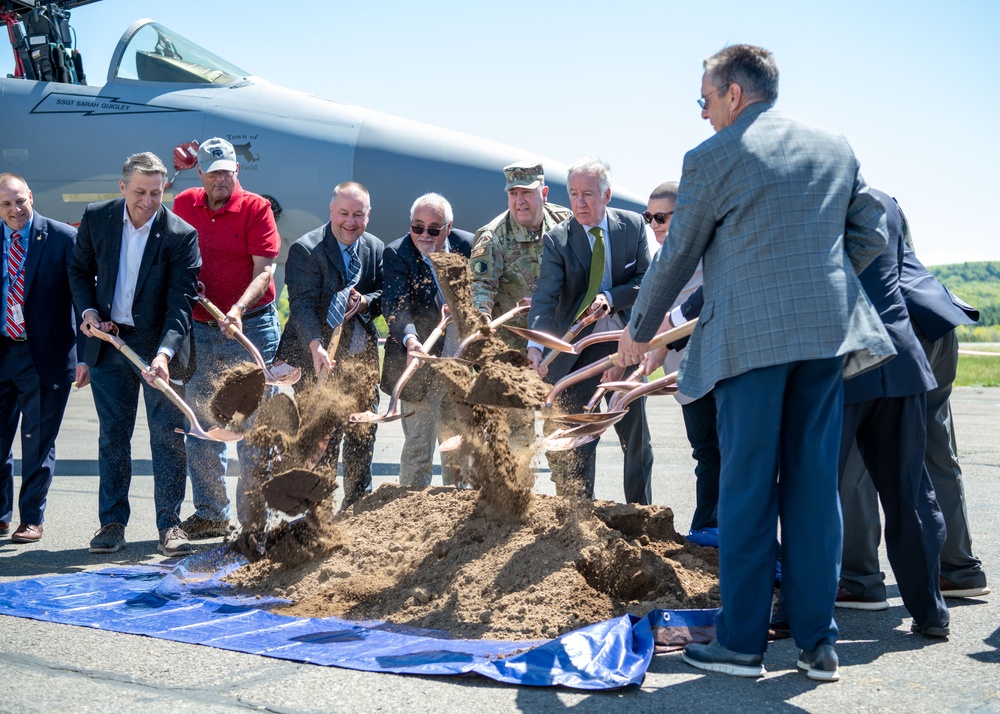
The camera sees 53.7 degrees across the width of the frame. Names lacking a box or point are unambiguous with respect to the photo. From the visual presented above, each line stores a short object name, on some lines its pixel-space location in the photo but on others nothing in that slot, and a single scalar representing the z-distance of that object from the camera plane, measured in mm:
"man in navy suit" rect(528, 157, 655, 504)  5184
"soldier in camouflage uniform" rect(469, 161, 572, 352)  5574
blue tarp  3219
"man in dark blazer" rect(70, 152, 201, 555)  5461
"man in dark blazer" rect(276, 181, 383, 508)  5656
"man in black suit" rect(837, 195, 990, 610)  3996
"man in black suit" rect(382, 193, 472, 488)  5609
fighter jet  8656
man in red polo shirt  5887
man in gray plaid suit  3147
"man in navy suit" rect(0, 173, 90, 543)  5754
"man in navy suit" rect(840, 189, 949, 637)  3646
